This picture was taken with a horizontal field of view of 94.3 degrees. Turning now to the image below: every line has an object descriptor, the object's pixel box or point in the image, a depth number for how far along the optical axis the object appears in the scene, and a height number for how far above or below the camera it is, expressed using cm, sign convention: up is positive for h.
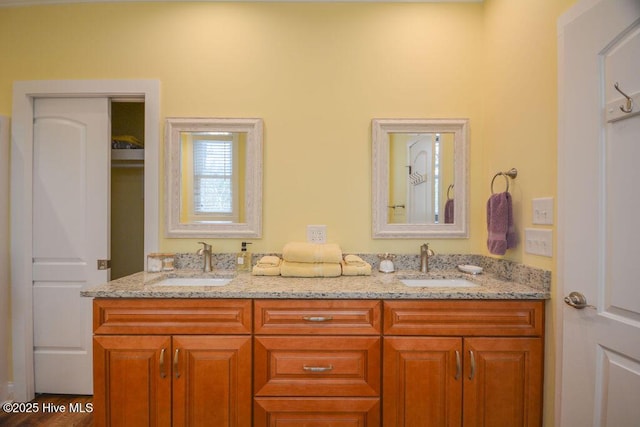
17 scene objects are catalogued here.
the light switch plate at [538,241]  134 -14
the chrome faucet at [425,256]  181 -27
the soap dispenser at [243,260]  182 -31
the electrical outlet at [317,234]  189 -15
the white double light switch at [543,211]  134 +0
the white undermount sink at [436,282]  167 -41
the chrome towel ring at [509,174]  159 +20
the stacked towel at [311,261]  163 -28
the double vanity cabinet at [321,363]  133 -69
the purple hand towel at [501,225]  156 -7
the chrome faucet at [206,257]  181 -29
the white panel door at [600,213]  98 +0
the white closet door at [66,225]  197 -10
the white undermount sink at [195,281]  170 -41
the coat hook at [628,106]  97 +35
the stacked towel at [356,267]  167 -32
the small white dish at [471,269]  172 -34
